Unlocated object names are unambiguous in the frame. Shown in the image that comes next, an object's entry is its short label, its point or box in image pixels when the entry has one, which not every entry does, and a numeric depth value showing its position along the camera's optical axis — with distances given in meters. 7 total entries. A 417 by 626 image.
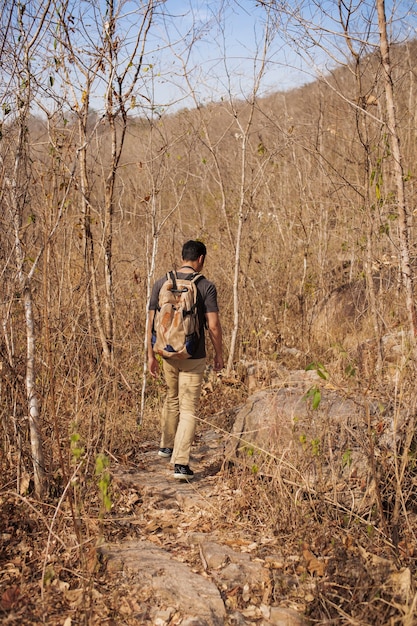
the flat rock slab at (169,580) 2.86
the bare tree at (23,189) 3.44
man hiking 4.05
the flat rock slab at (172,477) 3.99
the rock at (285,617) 2.85
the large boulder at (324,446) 3.55
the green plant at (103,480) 2.53
